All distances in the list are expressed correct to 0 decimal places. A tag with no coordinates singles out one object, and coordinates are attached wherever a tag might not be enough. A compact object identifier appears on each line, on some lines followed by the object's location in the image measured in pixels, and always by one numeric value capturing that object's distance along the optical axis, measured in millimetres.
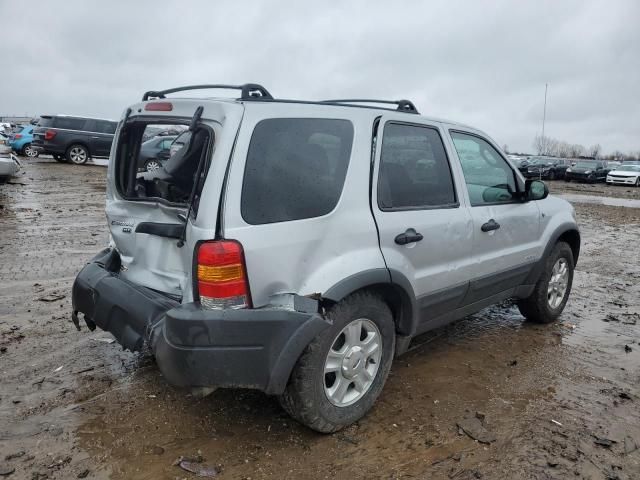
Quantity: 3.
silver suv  2570
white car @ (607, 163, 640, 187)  31688
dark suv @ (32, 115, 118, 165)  20130
